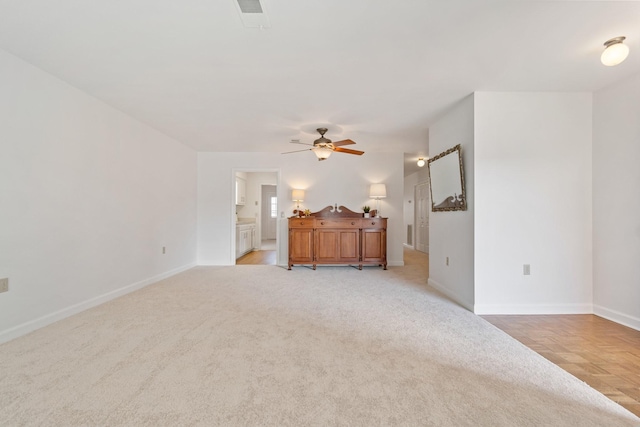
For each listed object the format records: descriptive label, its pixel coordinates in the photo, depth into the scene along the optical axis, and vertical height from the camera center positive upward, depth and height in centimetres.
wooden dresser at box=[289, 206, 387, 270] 520 -52
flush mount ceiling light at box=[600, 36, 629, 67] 199 +122
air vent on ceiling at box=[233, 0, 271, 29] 169 +132
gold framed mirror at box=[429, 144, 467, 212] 318 +43
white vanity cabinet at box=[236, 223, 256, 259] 634 -64
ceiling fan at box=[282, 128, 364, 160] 392 +98
